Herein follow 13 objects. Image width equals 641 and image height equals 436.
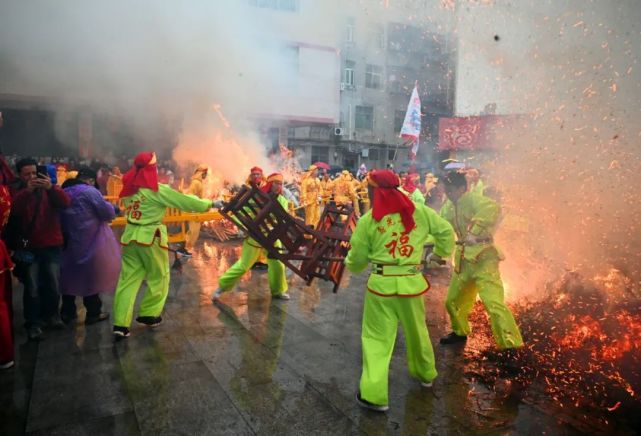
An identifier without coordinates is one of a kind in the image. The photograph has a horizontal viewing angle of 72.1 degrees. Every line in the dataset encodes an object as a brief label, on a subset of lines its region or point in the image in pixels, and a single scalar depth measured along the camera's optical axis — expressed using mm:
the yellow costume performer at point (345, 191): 11305
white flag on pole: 16031
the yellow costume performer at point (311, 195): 10492
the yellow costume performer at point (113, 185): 9695
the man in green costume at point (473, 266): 3585
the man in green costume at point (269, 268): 4995
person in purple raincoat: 4148
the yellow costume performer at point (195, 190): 7812
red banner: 16448
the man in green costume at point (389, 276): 2840
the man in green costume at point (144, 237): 3899
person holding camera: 3744
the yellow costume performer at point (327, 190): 11156
